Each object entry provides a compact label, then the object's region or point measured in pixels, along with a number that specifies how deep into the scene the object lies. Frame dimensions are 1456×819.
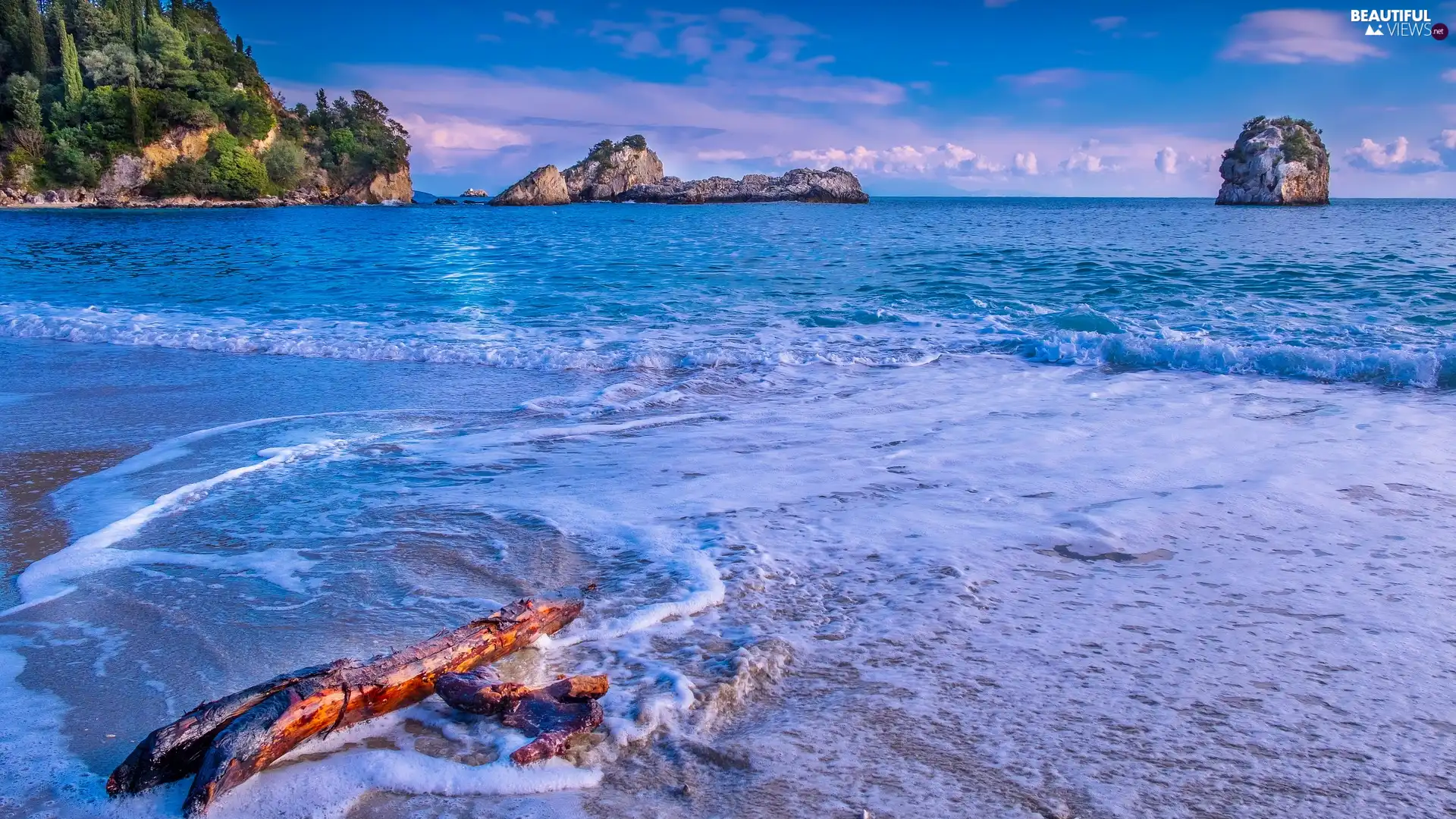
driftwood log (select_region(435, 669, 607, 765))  2.23
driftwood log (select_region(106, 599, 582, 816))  1.92
